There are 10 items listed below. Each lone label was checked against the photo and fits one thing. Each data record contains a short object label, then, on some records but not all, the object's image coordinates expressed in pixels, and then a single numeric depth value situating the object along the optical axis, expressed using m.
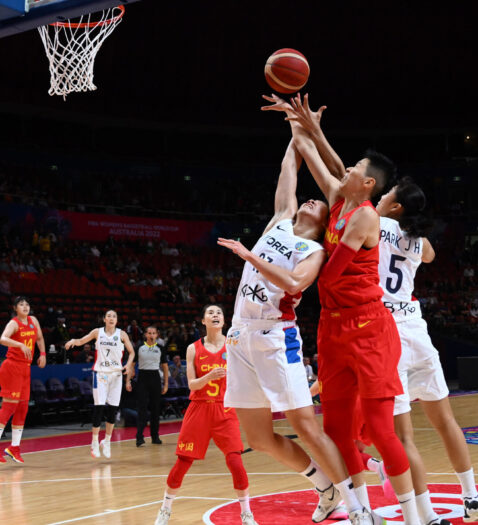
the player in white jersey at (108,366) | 10.42
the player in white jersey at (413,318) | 4.80
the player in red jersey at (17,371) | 9.66
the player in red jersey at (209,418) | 5.35
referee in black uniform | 11.17
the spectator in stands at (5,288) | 16.75
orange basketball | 4.98
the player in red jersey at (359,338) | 3.95
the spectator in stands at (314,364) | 17.31
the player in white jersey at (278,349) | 4.16
